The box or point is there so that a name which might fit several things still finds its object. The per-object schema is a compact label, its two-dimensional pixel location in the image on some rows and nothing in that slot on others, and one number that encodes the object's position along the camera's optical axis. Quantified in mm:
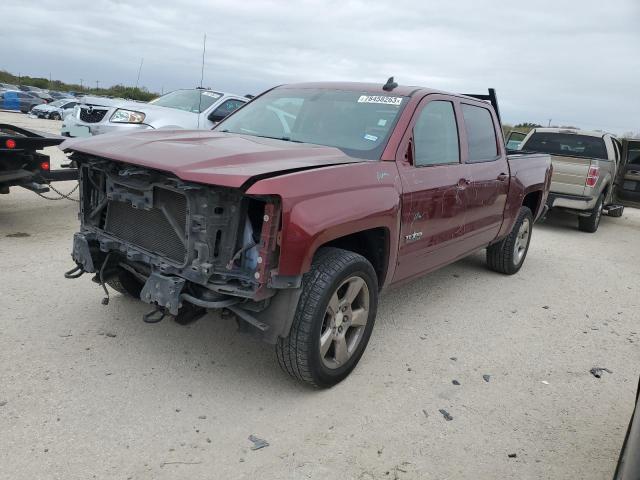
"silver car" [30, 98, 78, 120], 35281
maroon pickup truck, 2773
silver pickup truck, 9727
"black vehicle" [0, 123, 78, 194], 6031
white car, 8305
